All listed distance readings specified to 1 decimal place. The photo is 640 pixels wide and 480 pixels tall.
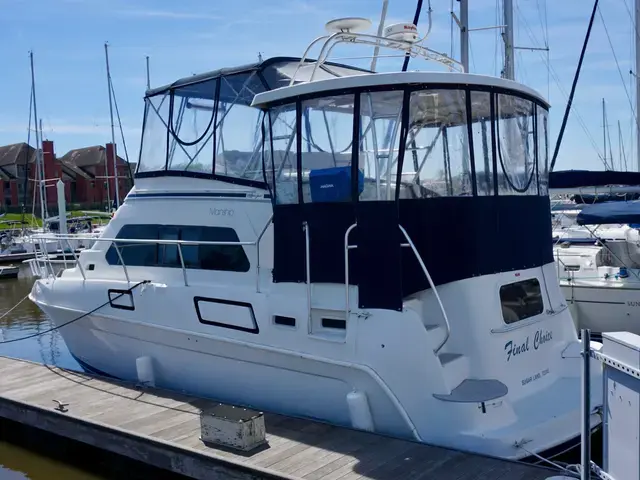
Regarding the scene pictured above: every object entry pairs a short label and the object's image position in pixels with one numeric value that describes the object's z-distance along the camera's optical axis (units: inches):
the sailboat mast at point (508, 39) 555.5
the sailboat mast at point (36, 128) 1263.5
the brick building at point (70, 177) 2305.6
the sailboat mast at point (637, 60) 636.7
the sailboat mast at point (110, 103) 1122.7
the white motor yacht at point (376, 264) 233.5
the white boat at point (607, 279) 450.9
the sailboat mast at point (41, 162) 1103.8
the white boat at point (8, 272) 1051.2
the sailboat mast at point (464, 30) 489.7
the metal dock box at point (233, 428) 227.9
